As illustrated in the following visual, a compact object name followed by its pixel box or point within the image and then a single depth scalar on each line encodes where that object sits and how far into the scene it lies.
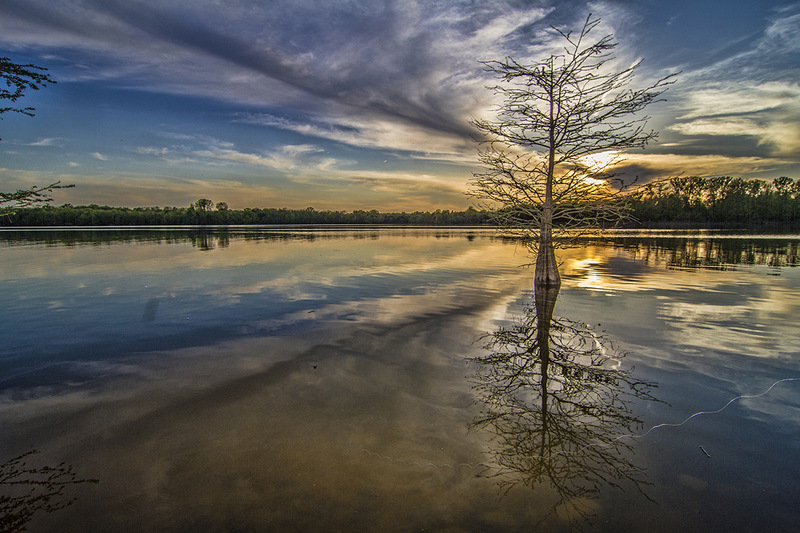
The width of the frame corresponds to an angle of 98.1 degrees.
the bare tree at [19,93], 6.01
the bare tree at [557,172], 12.58
